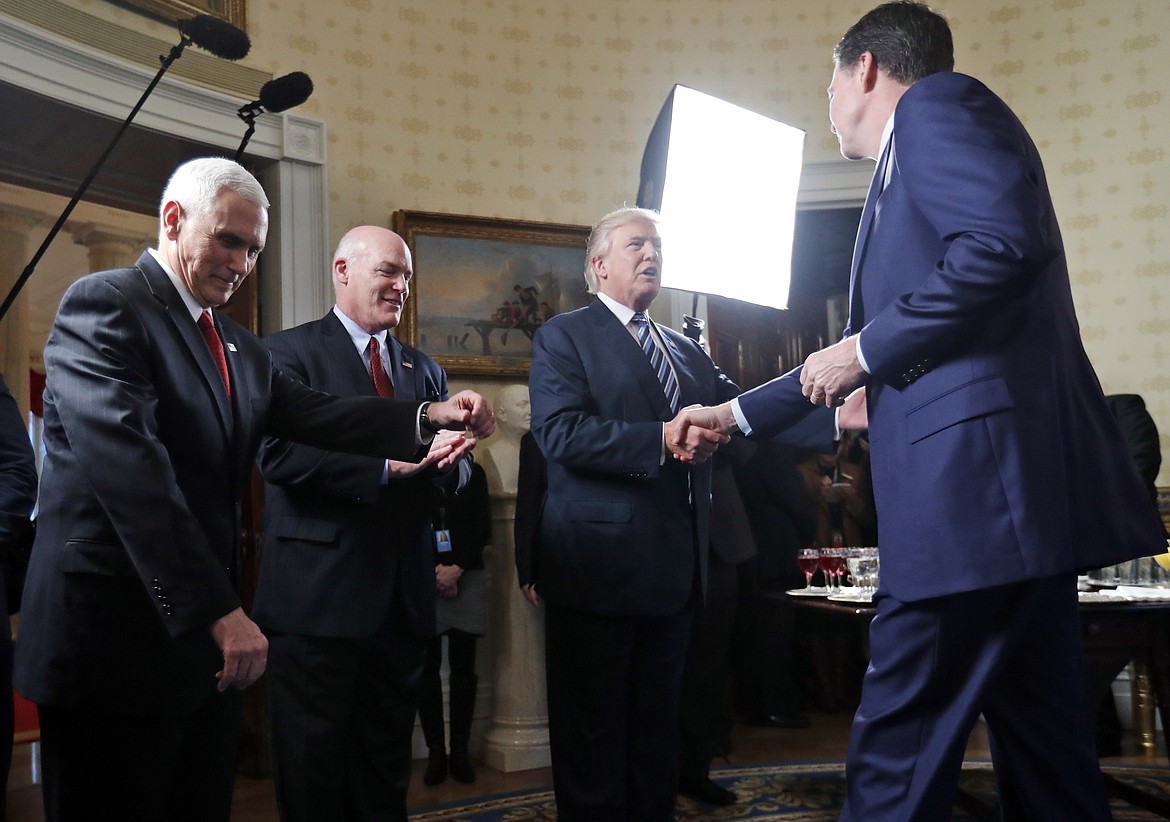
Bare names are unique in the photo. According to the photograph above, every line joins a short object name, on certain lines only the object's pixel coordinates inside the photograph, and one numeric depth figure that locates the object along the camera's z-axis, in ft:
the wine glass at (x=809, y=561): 11.13
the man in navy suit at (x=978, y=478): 4.96
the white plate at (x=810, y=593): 10.66
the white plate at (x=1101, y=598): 9.20
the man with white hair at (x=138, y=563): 4.88
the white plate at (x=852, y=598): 9.77
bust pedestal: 14.37
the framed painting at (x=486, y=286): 16.25
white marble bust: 15.48
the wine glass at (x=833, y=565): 11.17
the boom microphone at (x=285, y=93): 13.00
